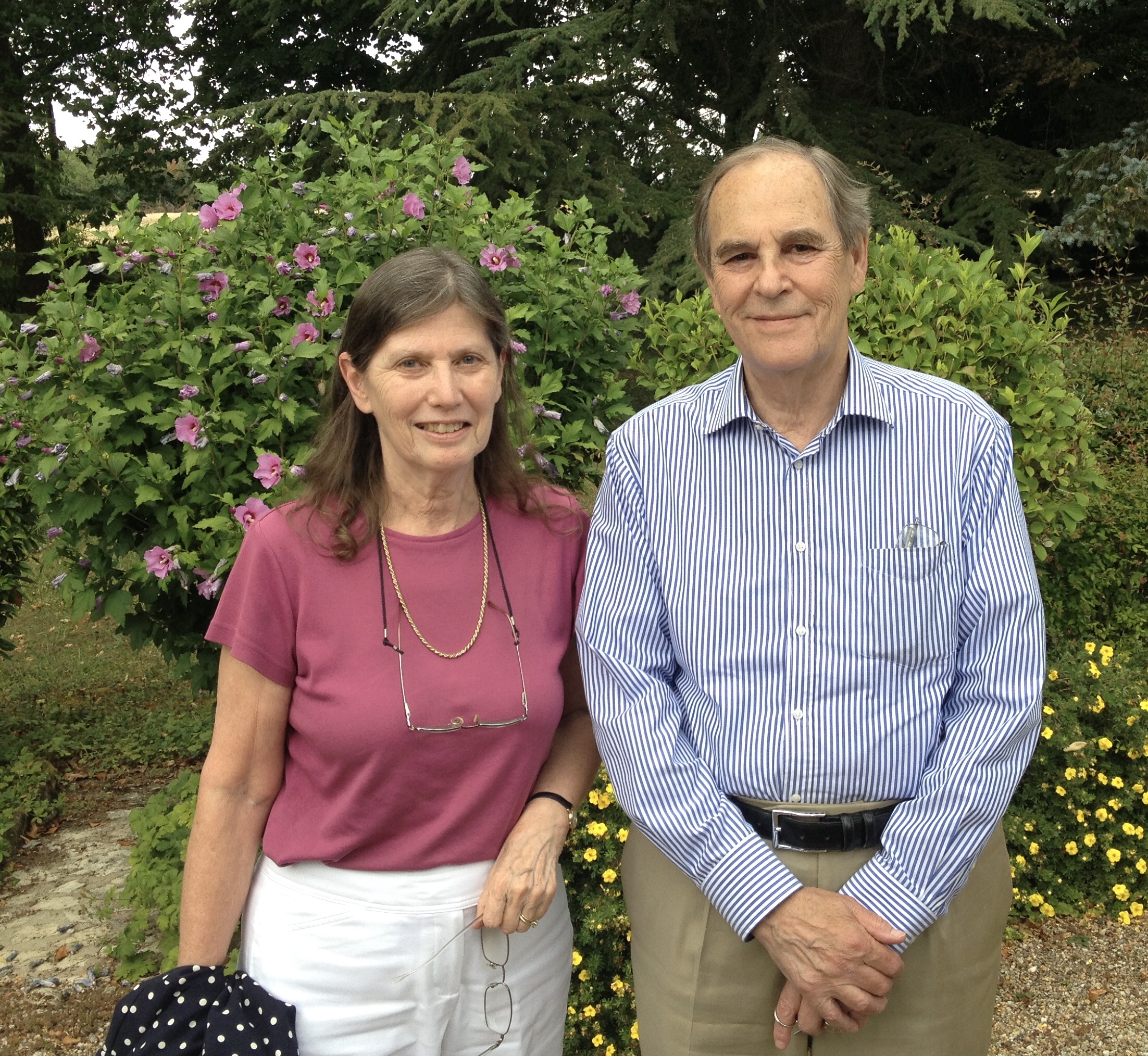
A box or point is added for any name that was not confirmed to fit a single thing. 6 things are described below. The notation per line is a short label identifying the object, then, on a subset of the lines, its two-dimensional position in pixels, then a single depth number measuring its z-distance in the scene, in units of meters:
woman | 1.90
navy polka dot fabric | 1.78
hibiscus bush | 3.01
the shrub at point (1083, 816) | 4.02
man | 1.85
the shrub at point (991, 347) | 4.03
